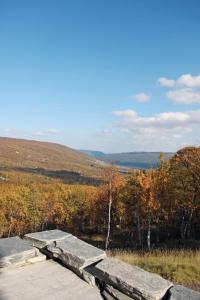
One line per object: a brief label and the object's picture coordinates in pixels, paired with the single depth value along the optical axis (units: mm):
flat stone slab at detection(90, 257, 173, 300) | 6465
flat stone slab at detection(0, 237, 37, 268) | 8102
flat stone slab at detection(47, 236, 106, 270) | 7988
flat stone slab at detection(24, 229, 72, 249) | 9305
